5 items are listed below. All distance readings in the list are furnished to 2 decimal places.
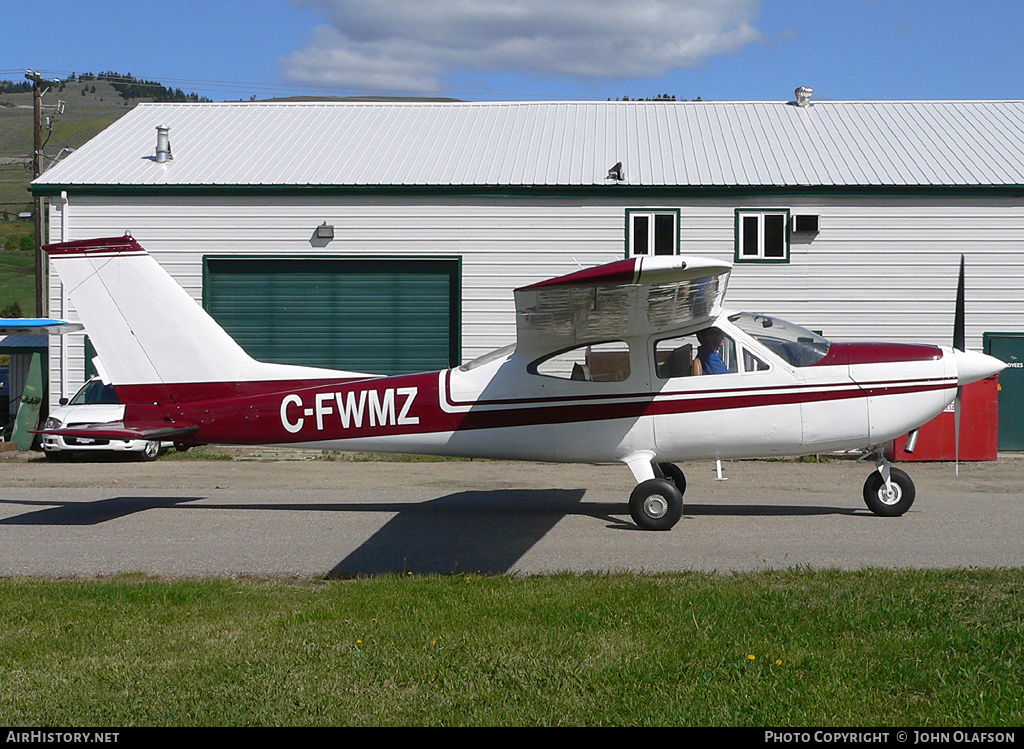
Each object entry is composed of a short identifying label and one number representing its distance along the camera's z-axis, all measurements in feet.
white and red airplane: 30.73
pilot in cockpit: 31.22
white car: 51.65
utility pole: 79.61
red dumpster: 51.42
